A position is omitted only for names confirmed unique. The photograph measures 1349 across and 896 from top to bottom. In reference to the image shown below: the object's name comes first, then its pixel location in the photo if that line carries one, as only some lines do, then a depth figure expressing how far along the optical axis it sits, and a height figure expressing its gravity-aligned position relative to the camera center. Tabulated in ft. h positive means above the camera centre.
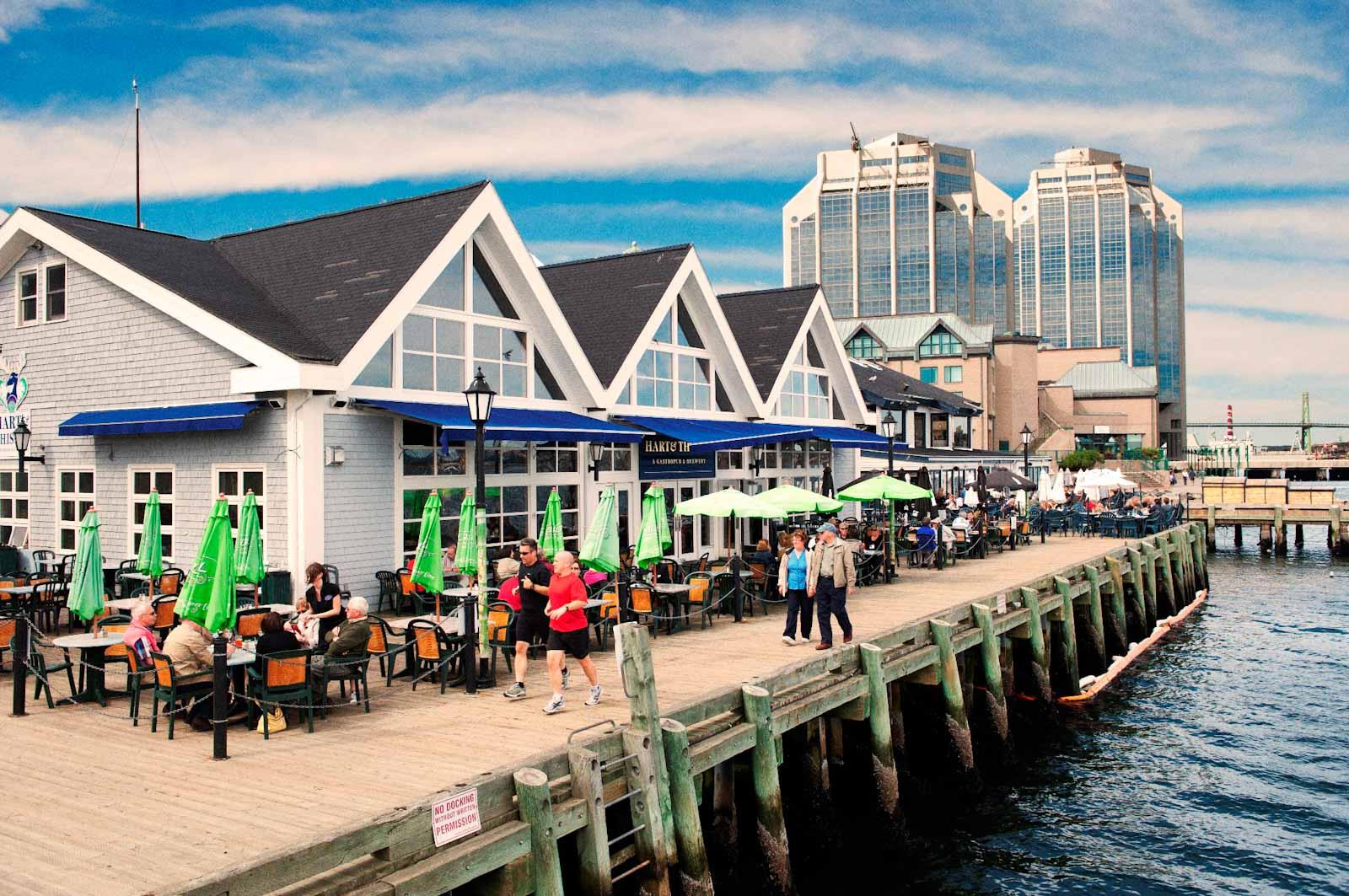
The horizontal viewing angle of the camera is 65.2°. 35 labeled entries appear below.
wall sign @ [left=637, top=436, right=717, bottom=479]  80.94 +0.15
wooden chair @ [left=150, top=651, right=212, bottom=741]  33.47 -7.01
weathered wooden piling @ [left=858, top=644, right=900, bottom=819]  41.14 -10.94
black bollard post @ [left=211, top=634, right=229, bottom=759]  30.63 -6.74
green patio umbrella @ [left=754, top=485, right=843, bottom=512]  63.10 -2.47
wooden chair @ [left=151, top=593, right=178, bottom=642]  47.01 -6.54
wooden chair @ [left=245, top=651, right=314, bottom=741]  33.76 -6.88
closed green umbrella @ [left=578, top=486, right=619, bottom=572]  49.60 -3.76
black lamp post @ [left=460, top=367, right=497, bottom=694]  39.50 -1.48
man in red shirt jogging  36.04 -5.40
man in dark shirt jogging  37.86 -5.47
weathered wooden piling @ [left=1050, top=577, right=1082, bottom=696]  64.85 -11.39
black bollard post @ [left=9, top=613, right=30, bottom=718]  36.37 -6.57
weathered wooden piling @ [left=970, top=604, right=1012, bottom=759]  51.93 -10.85
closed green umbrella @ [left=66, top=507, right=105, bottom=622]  41.04 -4.32
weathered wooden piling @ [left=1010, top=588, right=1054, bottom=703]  59.00 -10.84
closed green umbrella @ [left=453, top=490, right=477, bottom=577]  51.21 -3.82
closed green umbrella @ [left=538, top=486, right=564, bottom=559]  55.77 -3.55
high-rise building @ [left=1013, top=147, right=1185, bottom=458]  497.87 +86.70
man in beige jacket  47.65 -5.44
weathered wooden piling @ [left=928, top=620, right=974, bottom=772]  47.11 -10.85
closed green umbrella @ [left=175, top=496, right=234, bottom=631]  36.47 -4.13
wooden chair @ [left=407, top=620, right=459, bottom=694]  40.93 -7.22
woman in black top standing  41.04 -5.23
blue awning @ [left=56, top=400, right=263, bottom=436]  55.93 +2.78
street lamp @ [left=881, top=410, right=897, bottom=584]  80.65 +2.17
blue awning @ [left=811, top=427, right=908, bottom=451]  92.68 +1.88
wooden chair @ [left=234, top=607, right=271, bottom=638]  44.86 -6.59
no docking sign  23.41 -7.94
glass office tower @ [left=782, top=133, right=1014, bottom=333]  463.01 +99.01
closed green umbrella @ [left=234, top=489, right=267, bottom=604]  46.70 -3.52
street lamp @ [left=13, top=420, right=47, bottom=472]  68.39 +2.14
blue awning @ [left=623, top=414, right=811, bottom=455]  77.25 +2.11
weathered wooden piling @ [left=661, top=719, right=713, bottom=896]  30.37 -9.95
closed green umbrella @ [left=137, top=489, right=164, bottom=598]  53.42 -4.04
